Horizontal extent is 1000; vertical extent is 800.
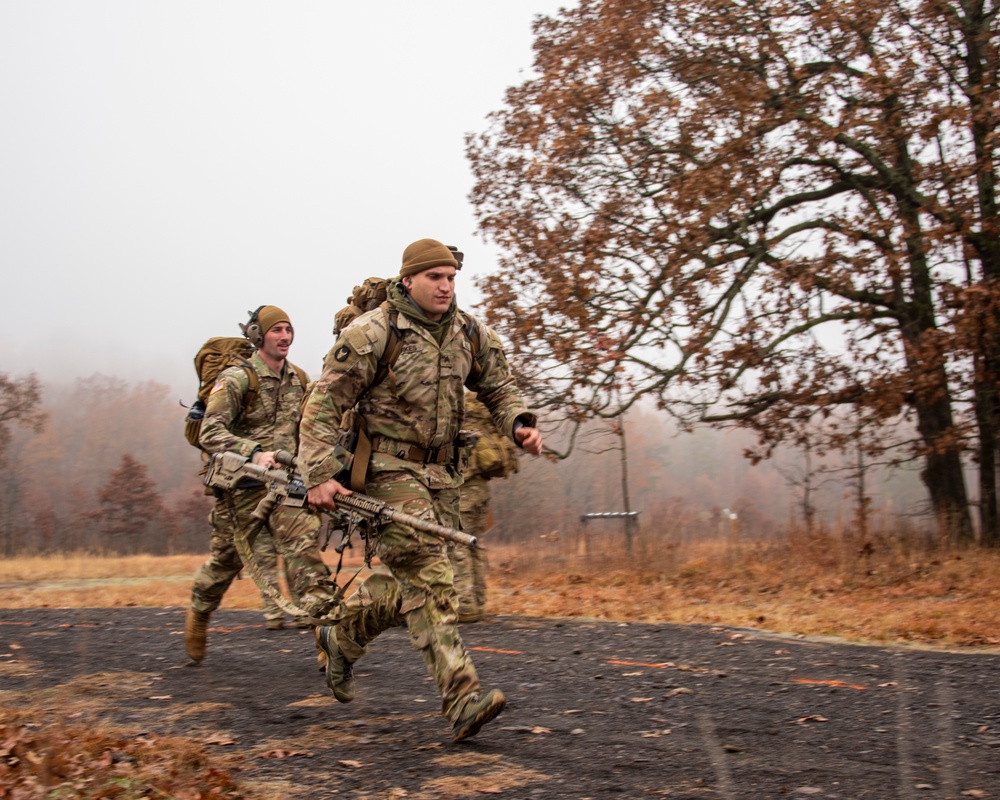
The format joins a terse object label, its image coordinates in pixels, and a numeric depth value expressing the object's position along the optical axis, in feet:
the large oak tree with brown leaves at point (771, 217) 37.40
